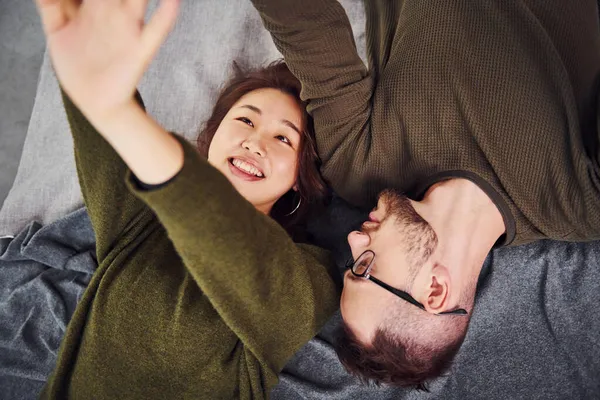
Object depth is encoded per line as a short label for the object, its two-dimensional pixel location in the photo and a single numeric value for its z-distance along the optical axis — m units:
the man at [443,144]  1.04
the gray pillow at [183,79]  1.48
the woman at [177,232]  0.60
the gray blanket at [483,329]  1.27
